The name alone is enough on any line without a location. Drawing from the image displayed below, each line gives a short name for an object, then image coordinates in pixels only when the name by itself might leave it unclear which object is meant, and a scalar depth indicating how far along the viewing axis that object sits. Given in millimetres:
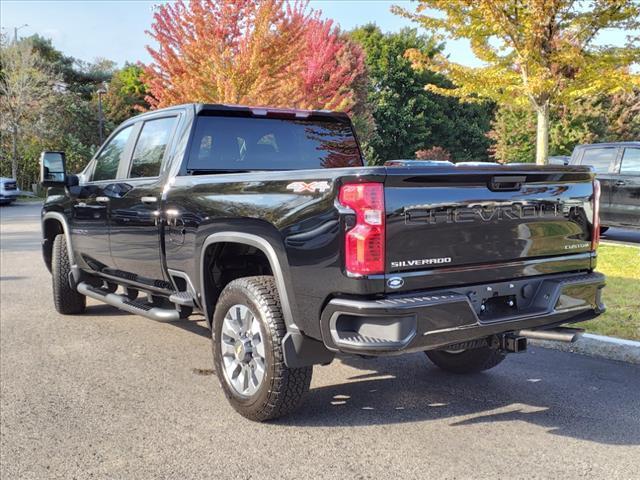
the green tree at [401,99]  36344
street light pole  32641
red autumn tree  14539
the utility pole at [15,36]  35062
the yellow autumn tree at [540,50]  10172
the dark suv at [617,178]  11656
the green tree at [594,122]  24170
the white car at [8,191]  25688
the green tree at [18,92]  32781
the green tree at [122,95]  39938
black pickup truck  3113
